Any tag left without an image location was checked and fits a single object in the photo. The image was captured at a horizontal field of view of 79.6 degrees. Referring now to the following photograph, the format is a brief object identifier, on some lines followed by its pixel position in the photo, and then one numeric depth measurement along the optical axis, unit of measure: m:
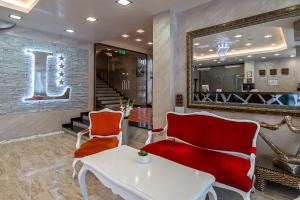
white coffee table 1.36
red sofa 1.87
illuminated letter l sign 4.61
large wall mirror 2.30
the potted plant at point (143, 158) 1.84
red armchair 2.95
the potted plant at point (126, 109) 4.07
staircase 7.10
